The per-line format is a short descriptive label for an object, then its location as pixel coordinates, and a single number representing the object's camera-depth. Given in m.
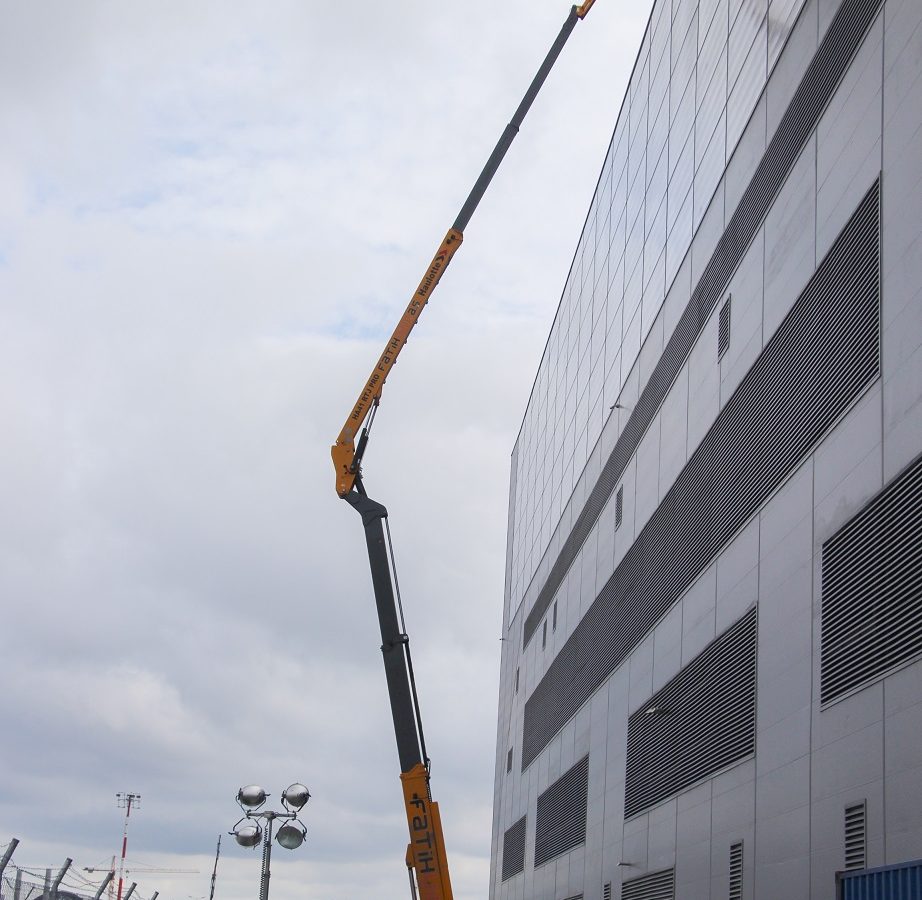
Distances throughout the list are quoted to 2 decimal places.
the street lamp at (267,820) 23.89
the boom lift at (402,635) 24.39
